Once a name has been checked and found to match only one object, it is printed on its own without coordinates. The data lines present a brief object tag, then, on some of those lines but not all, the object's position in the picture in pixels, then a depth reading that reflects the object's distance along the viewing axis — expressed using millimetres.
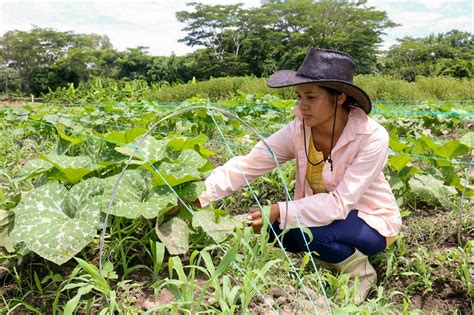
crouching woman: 1874
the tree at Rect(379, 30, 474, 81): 23672
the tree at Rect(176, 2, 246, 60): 30359
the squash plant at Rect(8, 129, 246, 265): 1486
